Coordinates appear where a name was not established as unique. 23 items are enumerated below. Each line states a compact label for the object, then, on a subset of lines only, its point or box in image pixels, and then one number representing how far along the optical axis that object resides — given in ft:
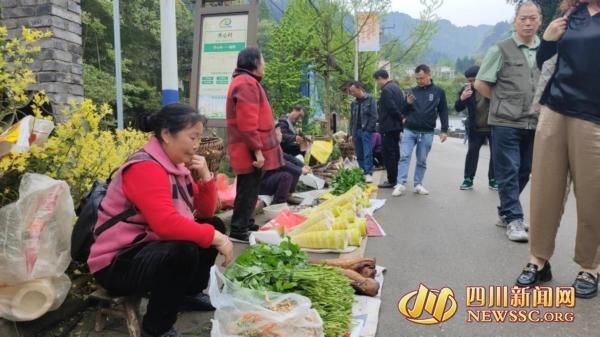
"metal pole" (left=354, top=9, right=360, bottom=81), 54.13
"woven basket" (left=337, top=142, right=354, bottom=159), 33.86
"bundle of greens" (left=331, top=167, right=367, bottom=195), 21.62
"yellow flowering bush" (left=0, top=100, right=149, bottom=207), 8.93
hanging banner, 44.19
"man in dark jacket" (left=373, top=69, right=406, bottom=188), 24.77
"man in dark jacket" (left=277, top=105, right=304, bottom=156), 23.41
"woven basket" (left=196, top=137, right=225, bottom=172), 14.74
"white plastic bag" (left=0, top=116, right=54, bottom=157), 8.07
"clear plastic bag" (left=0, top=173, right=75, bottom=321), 7.63
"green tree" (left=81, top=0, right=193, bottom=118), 37.91
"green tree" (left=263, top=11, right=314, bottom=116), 33.99
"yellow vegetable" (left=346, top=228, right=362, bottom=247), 14.02
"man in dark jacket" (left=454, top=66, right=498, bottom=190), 22.57
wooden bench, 8.10
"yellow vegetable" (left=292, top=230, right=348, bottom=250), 13.42
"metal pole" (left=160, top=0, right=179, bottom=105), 14.74
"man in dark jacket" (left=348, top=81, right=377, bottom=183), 26.61
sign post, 18.97
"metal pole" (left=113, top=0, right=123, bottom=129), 22.31
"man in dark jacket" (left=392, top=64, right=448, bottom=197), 22.67
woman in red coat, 13.20
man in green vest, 13.89
